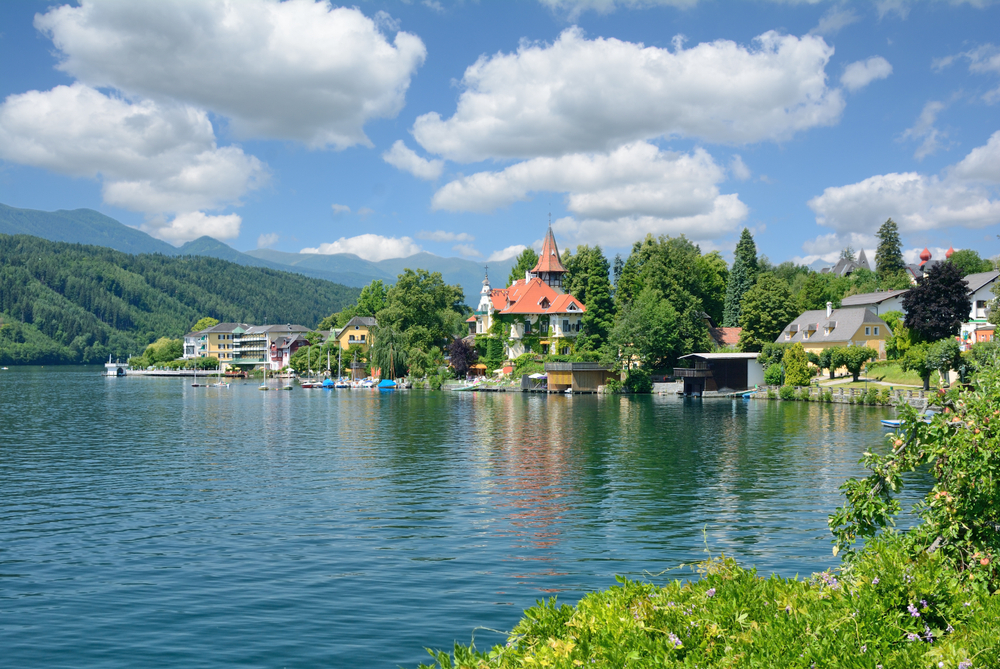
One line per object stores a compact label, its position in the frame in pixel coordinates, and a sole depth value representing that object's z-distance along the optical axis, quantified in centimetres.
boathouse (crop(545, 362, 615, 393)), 9844
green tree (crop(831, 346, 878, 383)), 8112
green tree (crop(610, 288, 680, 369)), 9450
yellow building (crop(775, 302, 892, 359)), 9006
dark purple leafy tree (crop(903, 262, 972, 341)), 7612
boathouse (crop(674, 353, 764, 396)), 9162
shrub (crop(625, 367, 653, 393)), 9575
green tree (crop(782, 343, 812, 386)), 8452
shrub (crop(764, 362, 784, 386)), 8712
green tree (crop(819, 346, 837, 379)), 8462
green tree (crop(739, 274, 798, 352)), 9931
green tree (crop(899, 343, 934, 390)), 7144
